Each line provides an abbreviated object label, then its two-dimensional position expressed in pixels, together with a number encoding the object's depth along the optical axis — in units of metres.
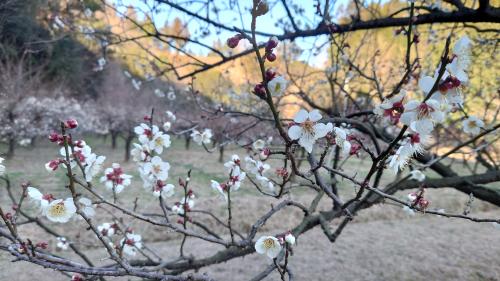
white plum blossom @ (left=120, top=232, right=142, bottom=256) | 0.55
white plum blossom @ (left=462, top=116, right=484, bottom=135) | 0.41
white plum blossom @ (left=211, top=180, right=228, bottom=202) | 0.41
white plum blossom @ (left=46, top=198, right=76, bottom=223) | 0.26
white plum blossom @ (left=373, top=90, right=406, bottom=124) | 0.17
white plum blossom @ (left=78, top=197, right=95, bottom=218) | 0.30
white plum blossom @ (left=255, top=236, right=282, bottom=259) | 0.29
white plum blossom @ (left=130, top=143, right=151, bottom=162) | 0.38
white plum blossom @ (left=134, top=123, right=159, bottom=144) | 0.38
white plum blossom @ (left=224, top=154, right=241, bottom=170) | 0.40
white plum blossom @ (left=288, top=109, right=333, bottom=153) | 0.19
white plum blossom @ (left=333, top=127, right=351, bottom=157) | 0.21
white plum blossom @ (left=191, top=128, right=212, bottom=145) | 0.60
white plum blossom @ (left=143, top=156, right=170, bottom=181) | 0.37
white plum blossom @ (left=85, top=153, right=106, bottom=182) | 0.30
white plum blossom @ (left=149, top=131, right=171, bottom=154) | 0.38
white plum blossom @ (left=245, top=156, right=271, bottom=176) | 0.45
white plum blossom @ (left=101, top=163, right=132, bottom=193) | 0.33
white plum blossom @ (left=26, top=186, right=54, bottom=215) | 0.26
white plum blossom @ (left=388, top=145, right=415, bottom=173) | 0.20
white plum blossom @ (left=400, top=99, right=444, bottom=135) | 0.16
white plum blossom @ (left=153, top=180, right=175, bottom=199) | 0.37
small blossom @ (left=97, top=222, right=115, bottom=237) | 0.58
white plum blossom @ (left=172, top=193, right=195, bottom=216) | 0.51
